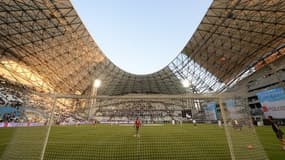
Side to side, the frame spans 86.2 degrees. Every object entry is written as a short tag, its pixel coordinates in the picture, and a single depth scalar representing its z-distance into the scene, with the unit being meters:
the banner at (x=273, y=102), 18.55
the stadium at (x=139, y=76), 5.91
